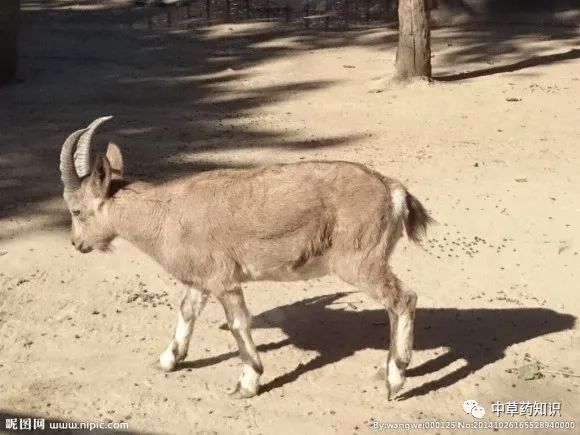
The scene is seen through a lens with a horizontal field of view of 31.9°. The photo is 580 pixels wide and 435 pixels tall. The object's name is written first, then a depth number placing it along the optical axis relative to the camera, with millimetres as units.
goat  6871
